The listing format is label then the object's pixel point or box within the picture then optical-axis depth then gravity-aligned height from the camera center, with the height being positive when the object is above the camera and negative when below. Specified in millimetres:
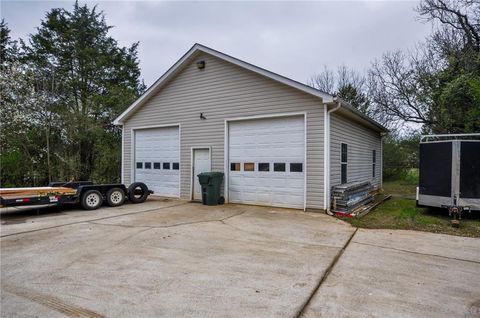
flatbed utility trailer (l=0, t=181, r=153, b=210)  7301 -1074
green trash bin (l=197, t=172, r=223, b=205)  9414 -913
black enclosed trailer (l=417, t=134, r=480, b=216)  7106 -325
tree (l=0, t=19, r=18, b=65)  20244 +8446
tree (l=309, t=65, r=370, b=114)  23078 +7112
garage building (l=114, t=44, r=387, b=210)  8383 +893
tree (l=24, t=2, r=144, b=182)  14969 +5979
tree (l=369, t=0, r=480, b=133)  12398 +4756
